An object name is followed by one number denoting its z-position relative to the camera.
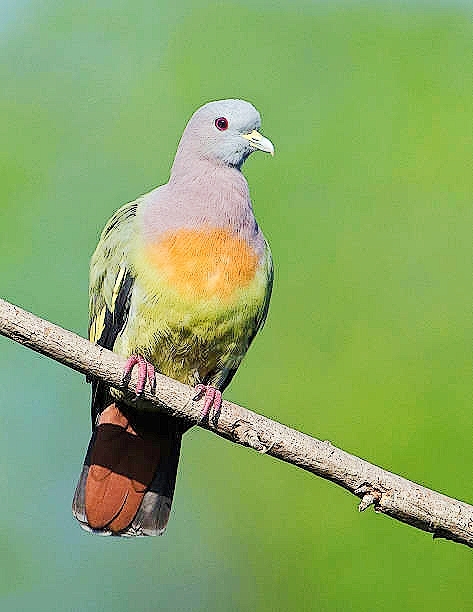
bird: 6.86
